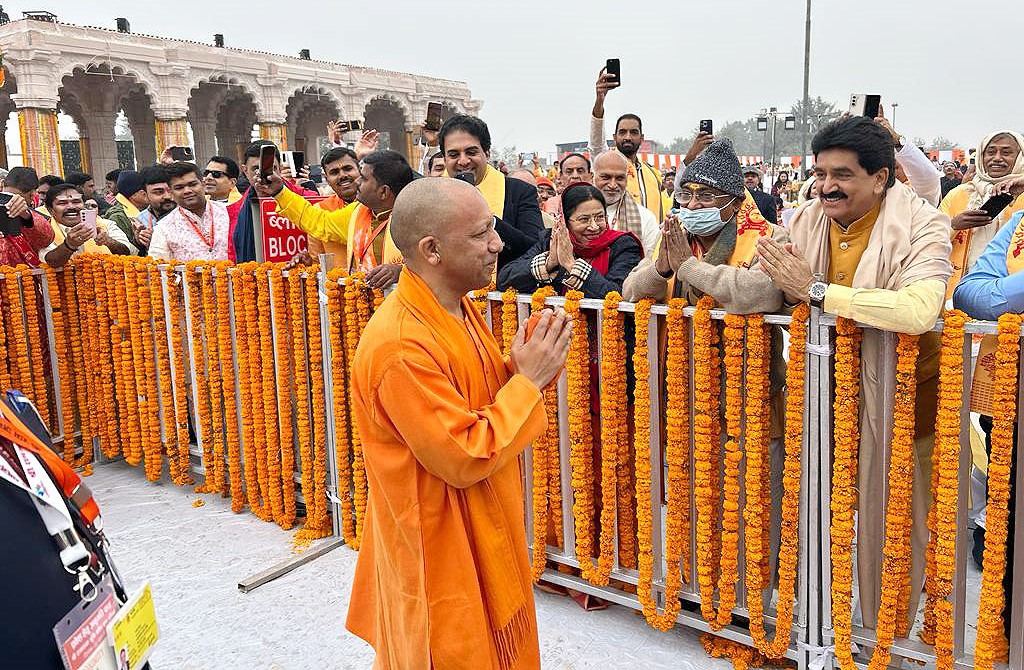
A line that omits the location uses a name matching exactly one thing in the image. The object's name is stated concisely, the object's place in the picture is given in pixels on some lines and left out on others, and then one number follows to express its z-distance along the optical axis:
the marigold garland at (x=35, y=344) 5.35
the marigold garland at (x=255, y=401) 4.55
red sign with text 4.58
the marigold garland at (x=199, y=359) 4.86
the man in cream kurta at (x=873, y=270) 2.55
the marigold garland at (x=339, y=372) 4.24
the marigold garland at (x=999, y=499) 2.43
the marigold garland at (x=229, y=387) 4.73
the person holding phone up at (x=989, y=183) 5.55
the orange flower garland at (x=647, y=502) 3.15
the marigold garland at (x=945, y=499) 2.49
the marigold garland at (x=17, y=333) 5.28
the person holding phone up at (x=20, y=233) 5.18
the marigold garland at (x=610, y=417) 3.26
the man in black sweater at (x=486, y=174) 4.43
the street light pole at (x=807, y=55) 17.69
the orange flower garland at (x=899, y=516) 2.60
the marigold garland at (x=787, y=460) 2.79
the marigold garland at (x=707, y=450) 2.95
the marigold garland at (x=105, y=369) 5.32
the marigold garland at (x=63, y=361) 5.50
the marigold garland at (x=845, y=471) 2.68
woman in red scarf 3.54
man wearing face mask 3.01
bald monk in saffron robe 2.03
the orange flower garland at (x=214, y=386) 4.79
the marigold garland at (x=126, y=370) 5.21
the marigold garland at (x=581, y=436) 3.38
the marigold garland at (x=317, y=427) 4.30
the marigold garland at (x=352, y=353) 4.07
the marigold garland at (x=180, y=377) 4.97
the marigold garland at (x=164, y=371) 5.07
